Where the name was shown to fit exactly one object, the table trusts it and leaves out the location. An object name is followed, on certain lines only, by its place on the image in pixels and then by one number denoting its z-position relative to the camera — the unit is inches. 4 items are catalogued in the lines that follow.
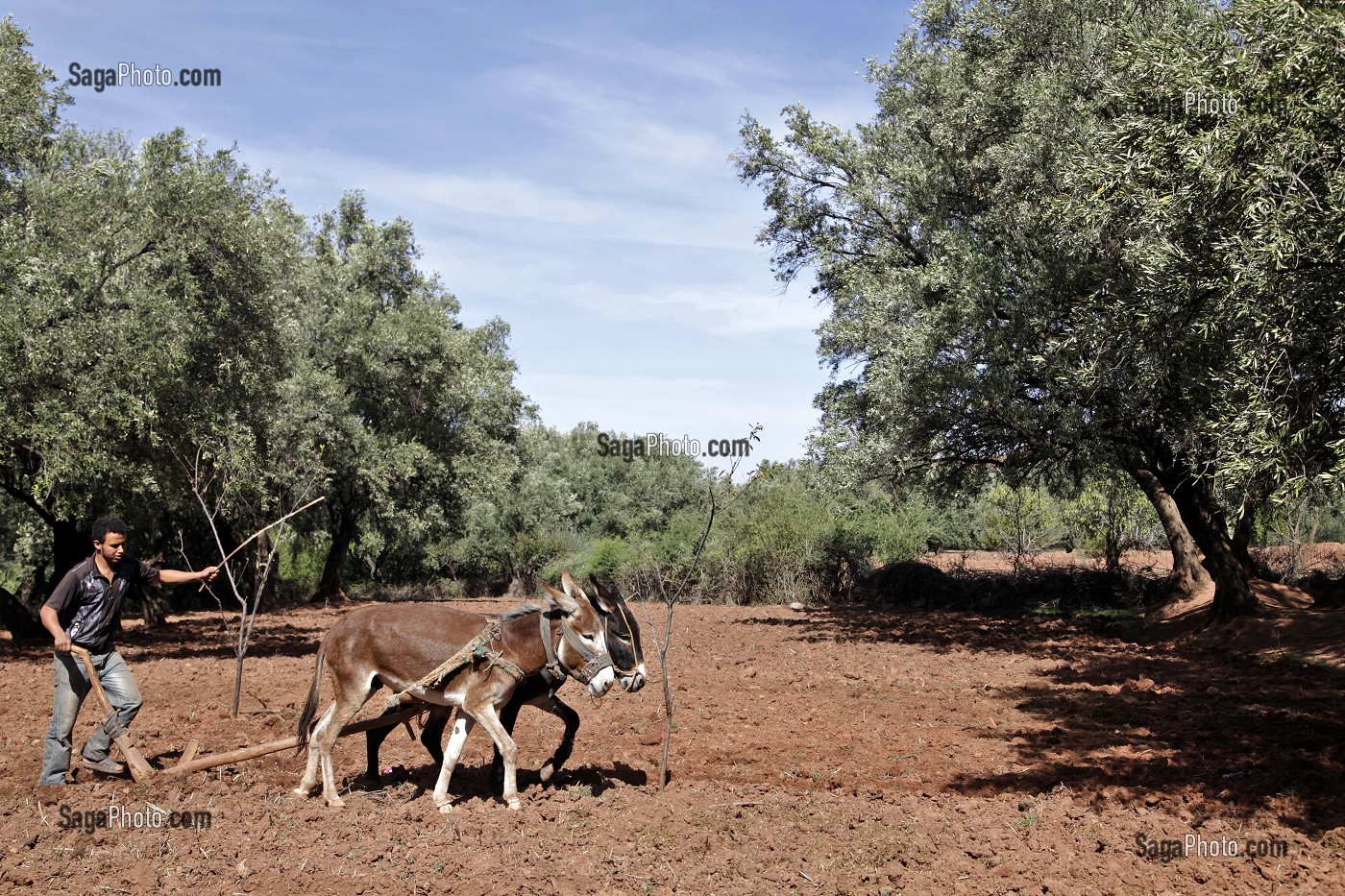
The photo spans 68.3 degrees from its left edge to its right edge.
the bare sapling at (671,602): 309.4
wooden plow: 309.1
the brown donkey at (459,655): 299.6
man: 316.2
